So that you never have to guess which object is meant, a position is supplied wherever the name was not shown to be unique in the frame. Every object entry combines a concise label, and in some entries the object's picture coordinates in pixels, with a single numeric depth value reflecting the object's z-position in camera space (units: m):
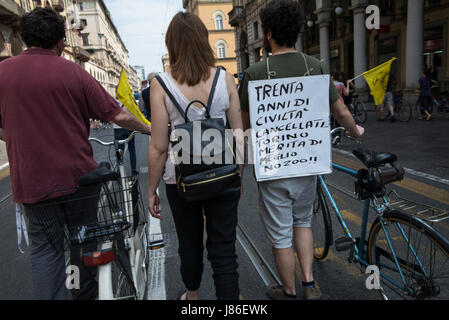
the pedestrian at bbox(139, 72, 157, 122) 4.88
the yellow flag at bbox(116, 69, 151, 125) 2.56
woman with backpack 1.87
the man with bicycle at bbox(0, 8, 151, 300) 1.90
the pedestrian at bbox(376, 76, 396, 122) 11.23
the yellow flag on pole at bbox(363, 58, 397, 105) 4.46
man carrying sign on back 2.17
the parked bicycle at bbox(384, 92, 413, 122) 11.09
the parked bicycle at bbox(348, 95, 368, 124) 12.07
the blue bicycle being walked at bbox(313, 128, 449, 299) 1.89
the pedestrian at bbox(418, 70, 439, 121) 10.77
